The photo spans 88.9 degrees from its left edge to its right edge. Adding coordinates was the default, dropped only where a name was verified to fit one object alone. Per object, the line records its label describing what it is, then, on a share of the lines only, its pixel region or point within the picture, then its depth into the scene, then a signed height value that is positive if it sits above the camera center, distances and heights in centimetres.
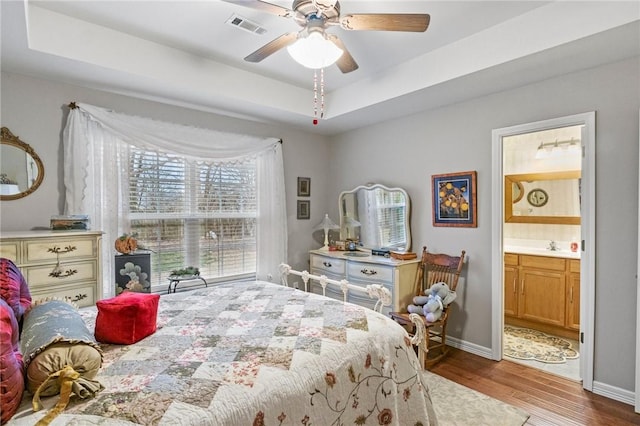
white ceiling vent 230 +133
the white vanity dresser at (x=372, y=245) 329 -47
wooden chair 299 -79
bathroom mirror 388 +10
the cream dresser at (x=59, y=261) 211 -37
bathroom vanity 340 -94
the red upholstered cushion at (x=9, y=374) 87 -47
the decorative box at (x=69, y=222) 241 -11
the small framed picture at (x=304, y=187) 438 +27
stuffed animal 288 -88
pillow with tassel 98 -48
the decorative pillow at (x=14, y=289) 137 -36
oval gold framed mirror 248 +31
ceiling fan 174 +104
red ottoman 141 -50
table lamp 437 -26
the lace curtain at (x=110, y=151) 271 +54
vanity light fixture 379 +68
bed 100 -60
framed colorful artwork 318 +6
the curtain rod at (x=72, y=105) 271 +85
